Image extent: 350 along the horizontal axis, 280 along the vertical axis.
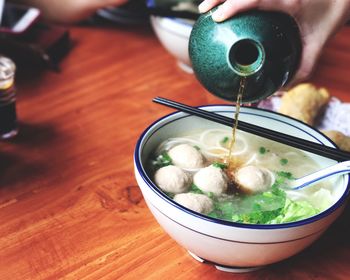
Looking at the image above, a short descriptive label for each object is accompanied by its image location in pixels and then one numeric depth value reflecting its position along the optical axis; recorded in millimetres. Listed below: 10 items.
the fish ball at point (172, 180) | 1003
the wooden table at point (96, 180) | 1000
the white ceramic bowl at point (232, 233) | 825
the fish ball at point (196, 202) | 923
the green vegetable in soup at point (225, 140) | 1198
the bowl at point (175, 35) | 1675
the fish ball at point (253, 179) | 1038
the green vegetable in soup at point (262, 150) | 1190
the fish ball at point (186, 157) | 1088
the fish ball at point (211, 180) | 1010
